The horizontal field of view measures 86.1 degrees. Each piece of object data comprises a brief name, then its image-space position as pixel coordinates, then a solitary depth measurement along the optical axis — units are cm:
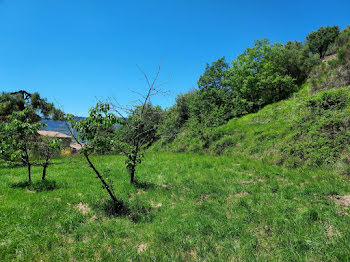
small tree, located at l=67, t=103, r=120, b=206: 570
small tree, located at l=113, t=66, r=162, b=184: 823
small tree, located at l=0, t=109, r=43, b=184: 752
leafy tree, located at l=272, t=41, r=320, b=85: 2422
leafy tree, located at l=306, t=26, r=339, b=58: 4009
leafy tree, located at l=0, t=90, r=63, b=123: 1486
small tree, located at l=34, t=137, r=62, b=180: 785
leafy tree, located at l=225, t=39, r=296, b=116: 2269
